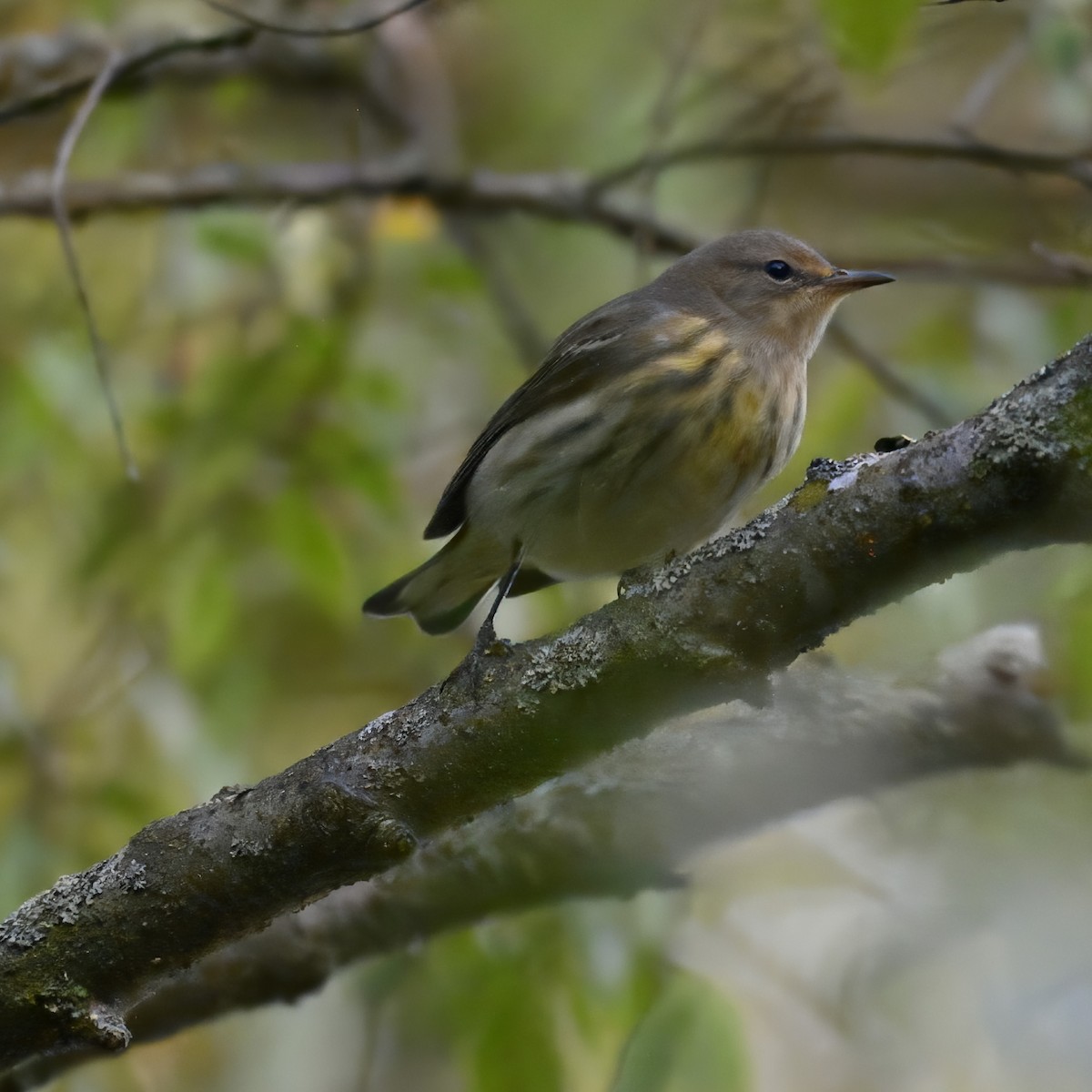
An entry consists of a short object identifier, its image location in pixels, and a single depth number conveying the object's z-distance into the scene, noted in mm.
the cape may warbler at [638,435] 7273
